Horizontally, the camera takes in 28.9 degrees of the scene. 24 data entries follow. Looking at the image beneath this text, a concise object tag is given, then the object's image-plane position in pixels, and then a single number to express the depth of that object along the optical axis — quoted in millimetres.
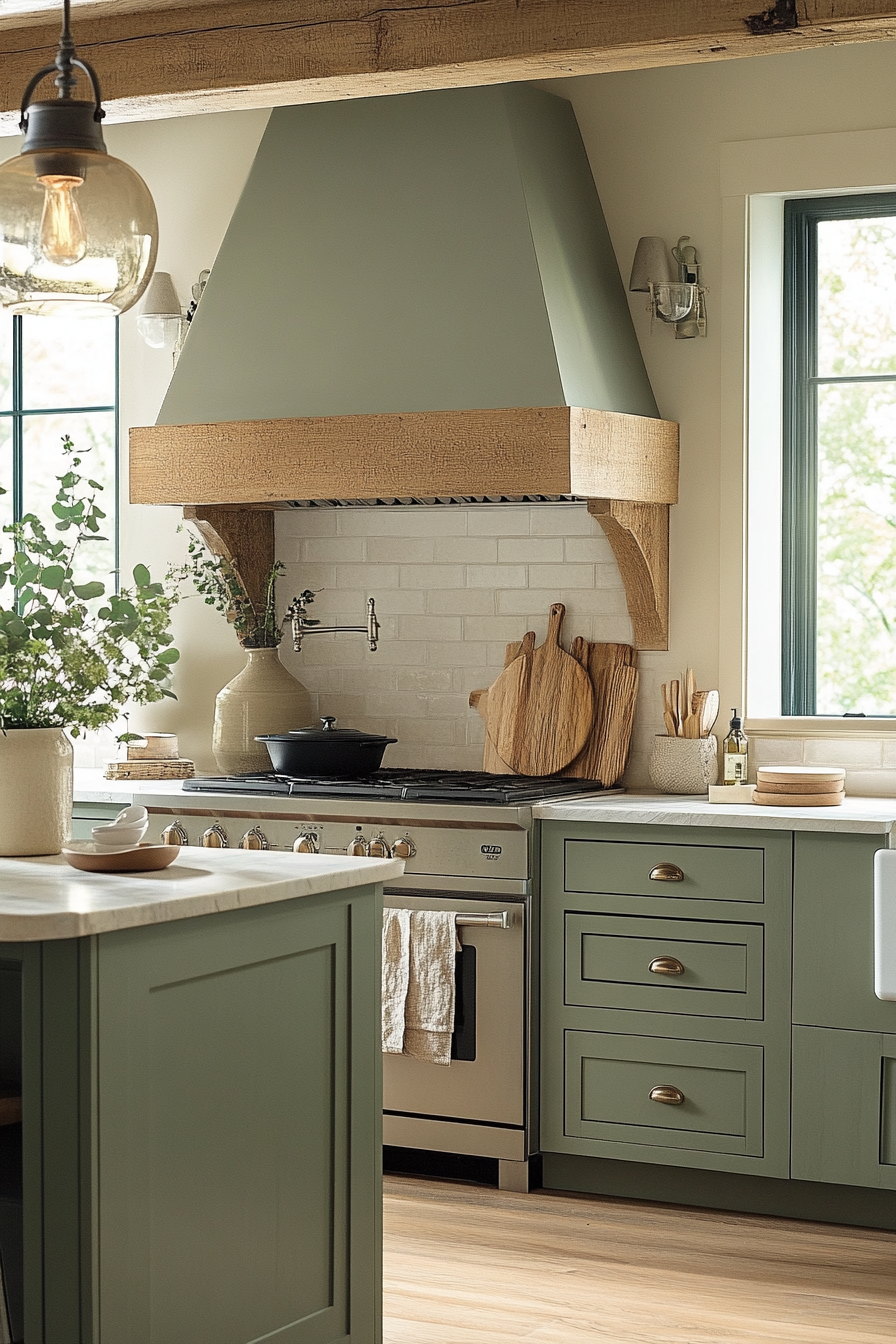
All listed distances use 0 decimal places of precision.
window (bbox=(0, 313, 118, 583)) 6086
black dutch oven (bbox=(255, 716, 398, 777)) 5043
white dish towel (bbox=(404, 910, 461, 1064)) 4578
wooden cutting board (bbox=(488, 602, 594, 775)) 5137
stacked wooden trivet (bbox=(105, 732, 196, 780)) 5414
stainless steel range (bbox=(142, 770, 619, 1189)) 4547
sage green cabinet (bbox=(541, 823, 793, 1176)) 4367
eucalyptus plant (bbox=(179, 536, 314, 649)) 5559
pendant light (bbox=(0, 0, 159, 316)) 2426
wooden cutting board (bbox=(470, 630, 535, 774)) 5234
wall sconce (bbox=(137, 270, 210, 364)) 5723
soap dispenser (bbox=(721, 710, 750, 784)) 4938
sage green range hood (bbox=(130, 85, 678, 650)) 4676
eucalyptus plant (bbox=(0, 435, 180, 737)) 3178
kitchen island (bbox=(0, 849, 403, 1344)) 2561
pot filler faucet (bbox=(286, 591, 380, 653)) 5395
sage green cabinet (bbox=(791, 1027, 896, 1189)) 4242
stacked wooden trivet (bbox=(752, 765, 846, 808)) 4574
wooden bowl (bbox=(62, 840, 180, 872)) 3002
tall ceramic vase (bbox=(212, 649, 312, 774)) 5453
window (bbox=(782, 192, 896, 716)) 5137
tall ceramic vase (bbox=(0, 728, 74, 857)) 3162
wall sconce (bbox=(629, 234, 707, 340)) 5012
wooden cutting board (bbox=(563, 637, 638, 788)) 5129
